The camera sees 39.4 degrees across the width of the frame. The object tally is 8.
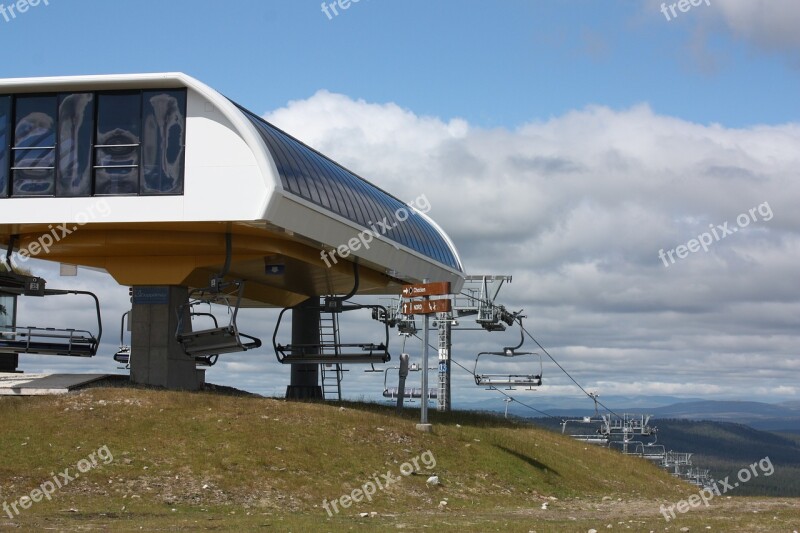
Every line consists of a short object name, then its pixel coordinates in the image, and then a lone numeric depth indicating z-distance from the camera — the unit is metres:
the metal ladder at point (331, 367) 44.34
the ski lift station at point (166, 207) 32.91
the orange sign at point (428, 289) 32.94
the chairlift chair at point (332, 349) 39.72
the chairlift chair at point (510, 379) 47.54
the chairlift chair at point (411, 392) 54.64
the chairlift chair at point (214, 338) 35.09
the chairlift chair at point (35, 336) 37.59
